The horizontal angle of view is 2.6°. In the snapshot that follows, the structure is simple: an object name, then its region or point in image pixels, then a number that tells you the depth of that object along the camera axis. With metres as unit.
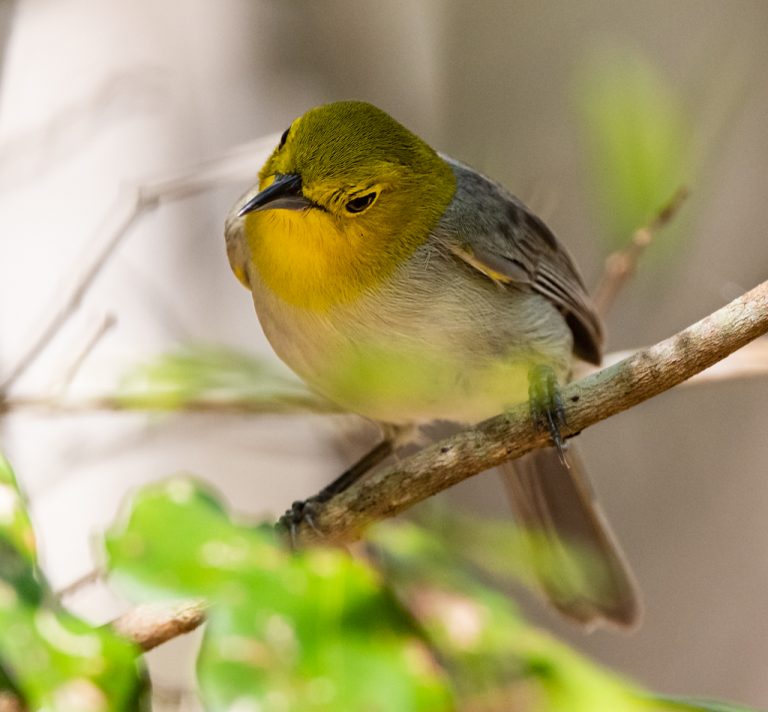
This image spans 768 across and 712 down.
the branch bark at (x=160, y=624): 1.84
